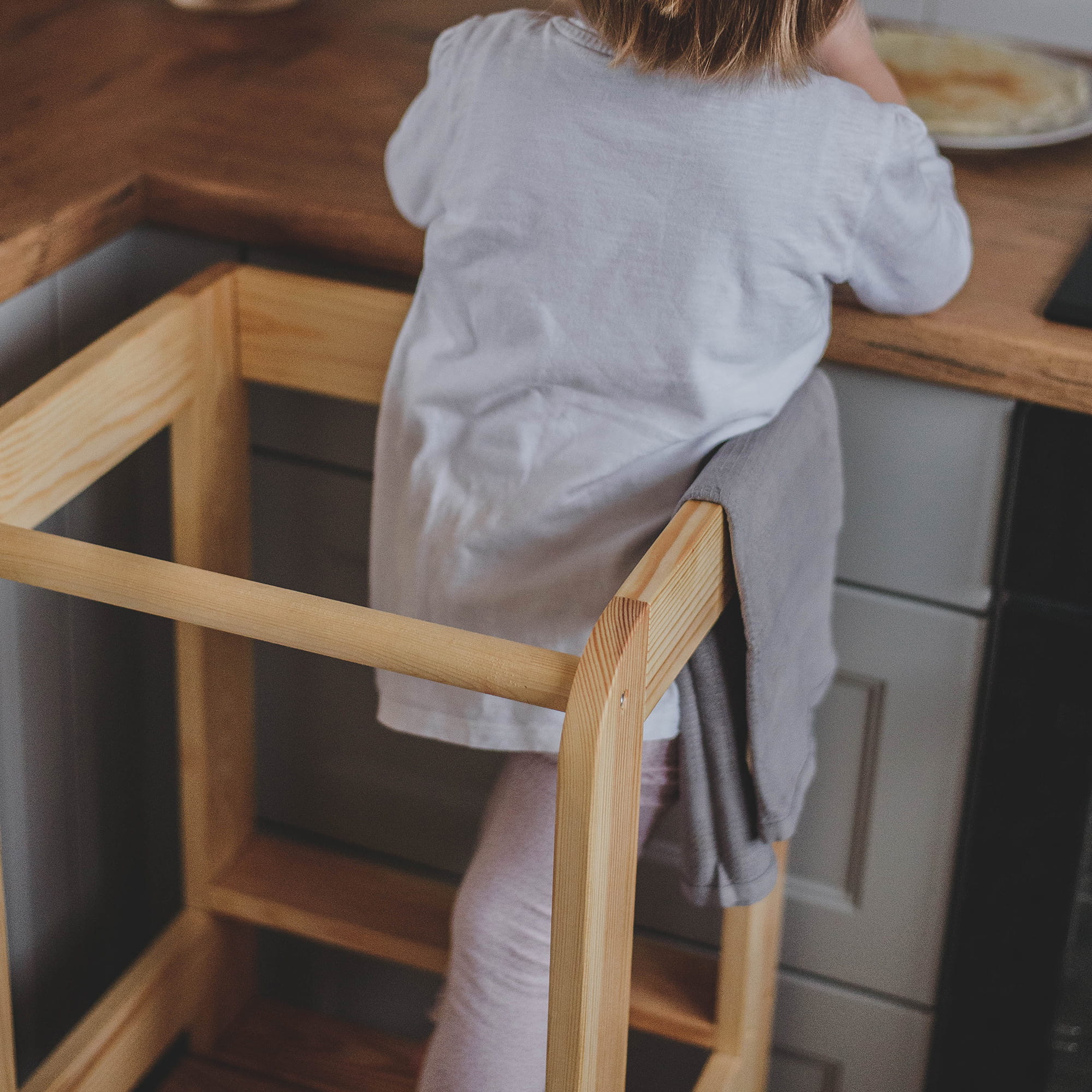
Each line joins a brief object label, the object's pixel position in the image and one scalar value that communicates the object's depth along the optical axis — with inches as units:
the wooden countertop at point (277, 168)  87.1
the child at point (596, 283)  80.9
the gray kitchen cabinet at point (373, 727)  91.1
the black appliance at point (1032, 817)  89.0
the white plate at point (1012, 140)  96.8
